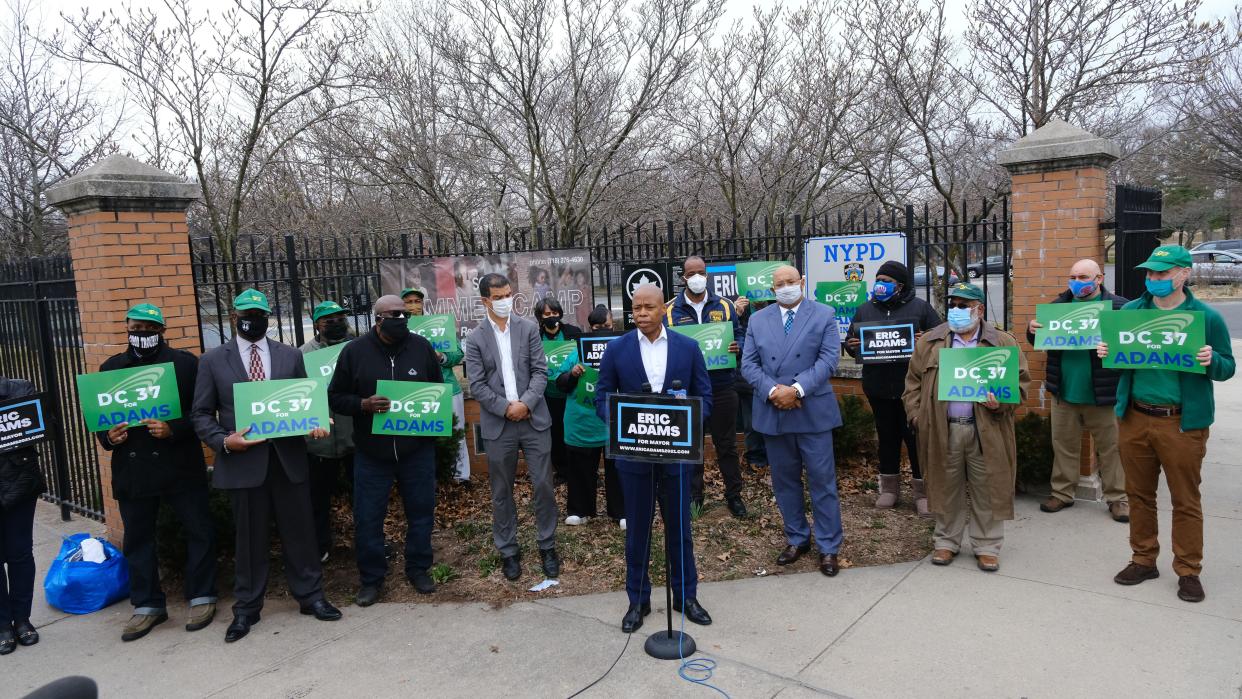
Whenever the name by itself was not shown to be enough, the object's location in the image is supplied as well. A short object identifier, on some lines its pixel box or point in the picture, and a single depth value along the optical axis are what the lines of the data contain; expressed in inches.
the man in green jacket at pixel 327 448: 231.5
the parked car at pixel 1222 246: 1392.1
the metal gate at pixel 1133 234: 267.3
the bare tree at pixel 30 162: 573.9
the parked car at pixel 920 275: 1128.5
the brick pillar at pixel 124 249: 231.1
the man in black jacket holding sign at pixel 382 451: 211.2
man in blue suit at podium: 185.2
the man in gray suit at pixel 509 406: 219.3
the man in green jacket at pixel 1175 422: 184.5
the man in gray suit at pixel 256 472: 196.2
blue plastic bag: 214.1
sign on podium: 165.9
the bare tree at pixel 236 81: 467.8
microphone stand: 173.3
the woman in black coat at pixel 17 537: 190.2
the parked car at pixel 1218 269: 1098.7
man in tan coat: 214.1
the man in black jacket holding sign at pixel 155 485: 196.9
